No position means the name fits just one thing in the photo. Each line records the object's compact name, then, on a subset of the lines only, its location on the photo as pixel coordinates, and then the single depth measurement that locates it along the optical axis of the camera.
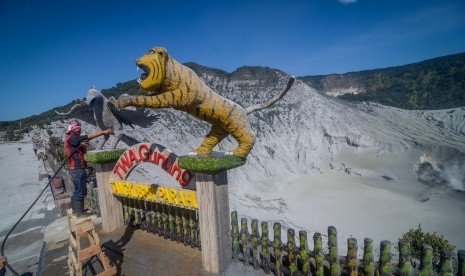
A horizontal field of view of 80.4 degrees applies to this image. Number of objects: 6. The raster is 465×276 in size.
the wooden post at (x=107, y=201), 6.59
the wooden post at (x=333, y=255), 4.08
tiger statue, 3.77
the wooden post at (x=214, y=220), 4.44
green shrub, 11.10
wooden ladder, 4.20
